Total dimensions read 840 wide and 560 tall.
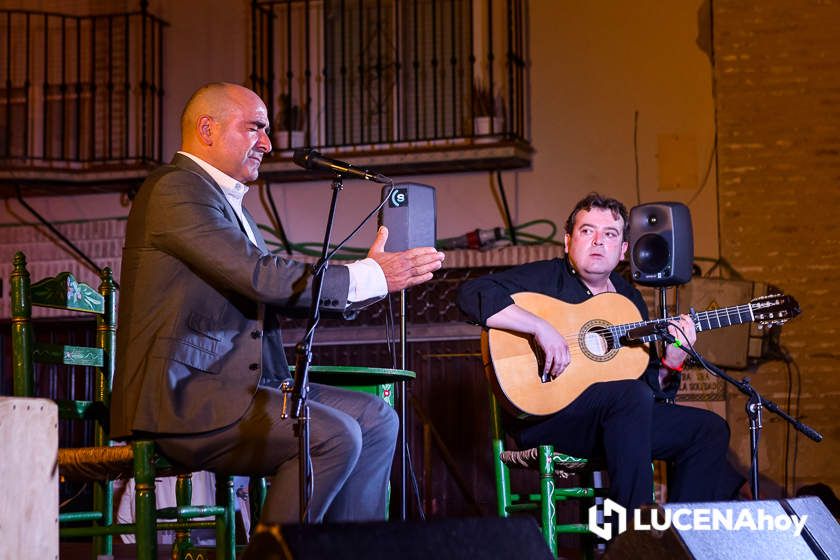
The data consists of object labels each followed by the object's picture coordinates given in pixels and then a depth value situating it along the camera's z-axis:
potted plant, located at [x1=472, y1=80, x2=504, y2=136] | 6.67
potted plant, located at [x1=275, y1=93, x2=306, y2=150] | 6.98
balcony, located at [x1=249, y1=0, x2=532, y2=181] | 6.70
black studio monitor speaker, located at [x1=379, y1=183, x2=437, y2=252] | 4.79
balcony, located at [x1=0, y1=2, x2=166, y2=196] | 7.09
